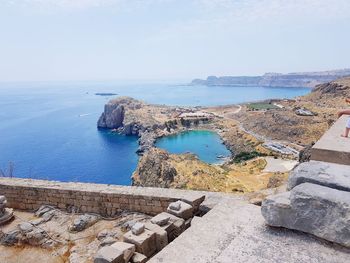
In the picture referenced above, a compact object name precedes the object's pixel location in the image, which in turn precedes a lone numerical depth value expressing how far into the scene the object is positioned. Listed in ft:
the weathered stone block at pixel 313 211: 12.92
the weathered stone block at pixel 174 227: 20.59
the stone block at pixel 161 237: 19.54
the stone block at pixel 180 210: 21.95
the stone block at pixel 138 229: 19.25
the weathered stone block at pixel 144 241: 18.58
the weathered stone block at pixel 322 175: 14.56
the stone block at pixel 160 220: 20.80
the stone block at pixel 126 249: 17.69
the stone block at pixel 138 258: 17.87
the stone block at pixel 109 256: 16.90
